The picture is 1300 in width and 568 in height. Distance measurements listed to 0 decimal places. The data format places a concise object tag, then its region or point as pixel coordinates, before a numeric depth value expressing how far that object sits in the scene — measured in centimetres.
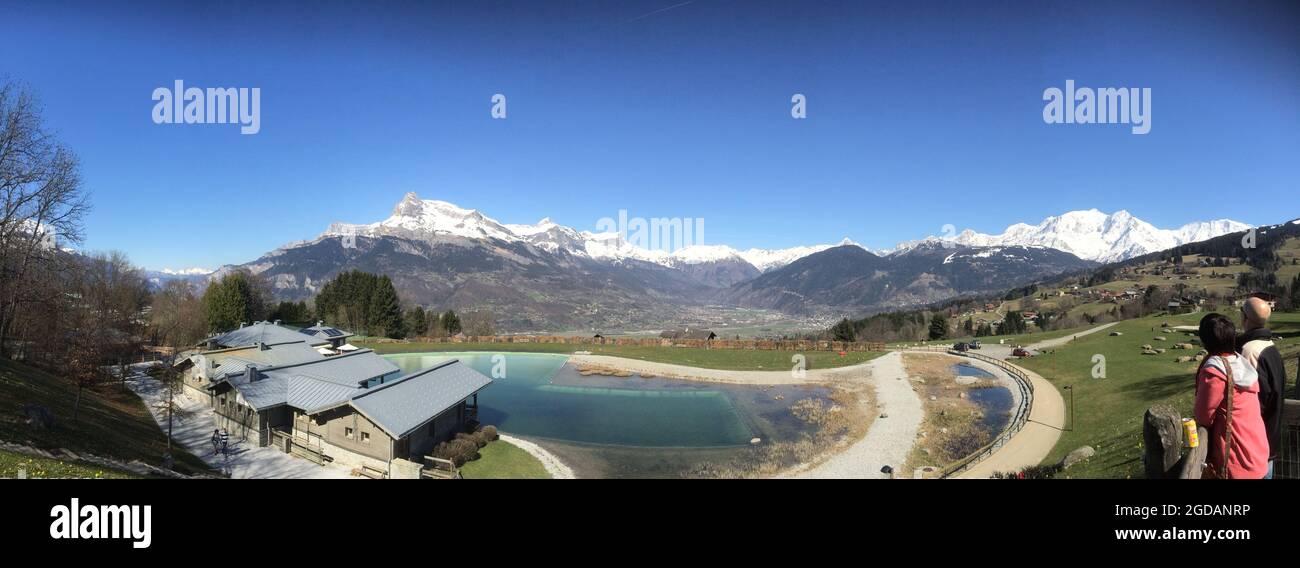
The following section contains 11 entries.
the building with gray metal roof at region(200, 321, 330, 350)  2744
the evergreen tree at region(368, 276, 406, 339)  5603
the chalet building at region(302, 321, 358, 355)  3504
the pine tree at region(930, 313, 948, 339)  5341
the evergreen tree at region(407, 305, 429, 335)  5841
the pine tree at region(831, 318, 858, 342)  4994
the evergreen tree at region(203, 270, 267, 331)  4475
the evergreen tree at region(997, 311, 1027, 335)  5783
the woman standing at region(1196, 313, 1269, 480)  326
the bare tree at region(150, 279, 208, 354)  3841
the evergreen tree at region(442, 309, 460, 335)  5991
